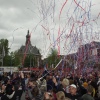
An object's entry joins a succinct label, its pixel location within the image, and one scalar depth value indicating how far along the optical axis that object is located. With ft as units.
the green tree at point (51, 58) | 139.40
